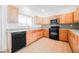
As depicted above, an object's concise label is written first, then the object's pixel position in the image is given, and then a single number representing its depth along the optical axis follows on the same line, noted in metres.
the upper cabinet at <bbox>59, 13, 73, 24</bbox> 2.25
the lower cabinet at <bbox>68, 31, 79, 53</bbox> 1.11
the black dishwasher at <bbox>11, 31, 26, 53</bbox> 1.31
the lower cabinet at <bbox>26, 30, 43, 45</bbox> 1.83
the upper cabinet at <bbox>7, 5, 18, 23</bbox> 1.26
